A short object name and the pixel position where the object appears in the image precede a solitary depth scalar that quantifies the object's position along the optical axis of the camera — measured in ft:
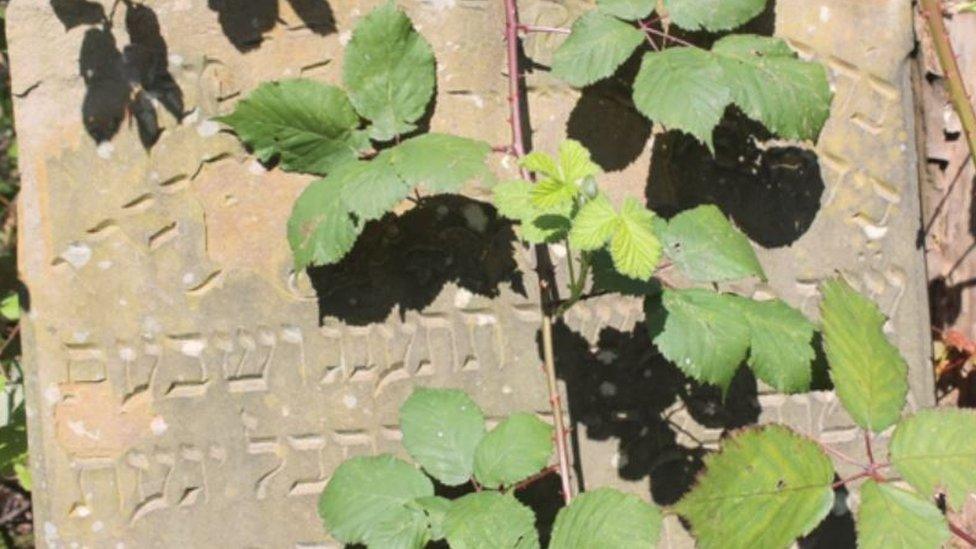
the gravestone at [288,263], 7.11
